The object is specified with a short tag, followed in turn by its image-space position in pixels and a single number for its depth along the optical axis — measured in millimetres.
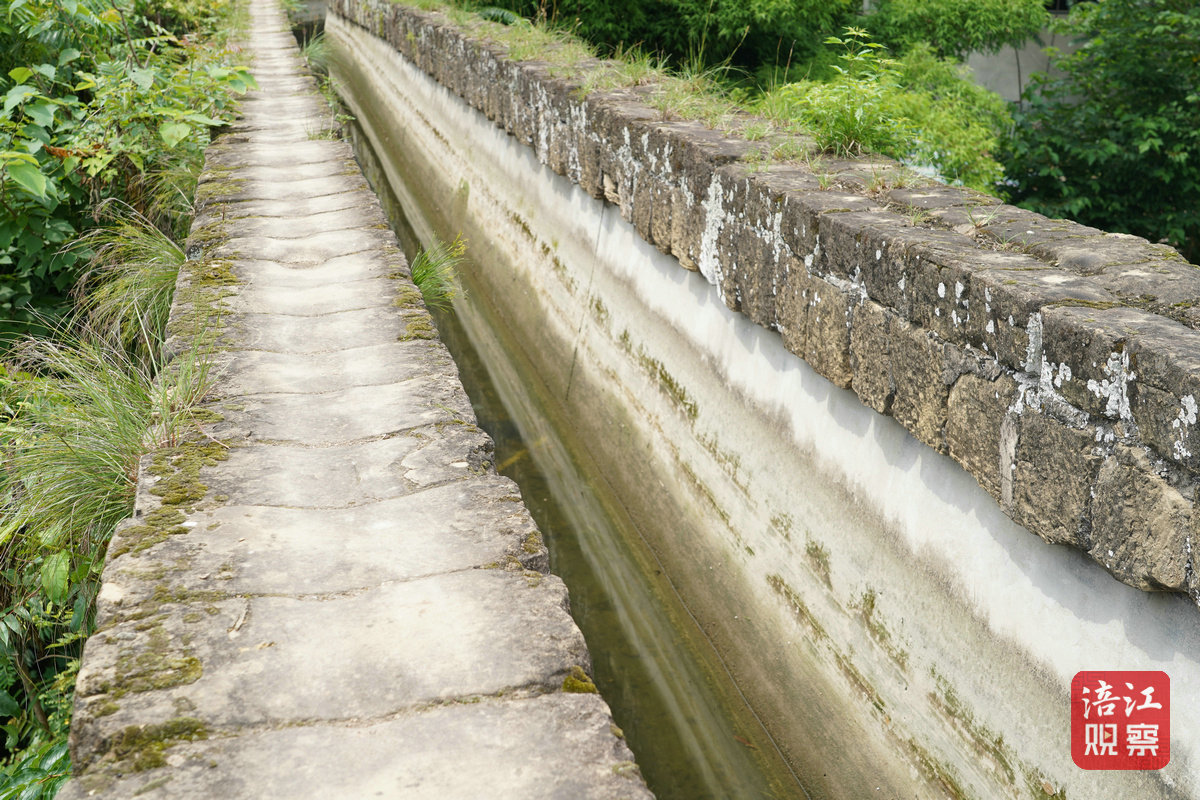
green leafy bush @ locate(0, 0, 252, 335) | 4570
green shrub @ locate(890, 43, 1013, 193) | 6500
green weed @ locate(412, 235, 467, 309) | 4836
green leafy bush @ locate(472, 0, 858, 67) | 9562
